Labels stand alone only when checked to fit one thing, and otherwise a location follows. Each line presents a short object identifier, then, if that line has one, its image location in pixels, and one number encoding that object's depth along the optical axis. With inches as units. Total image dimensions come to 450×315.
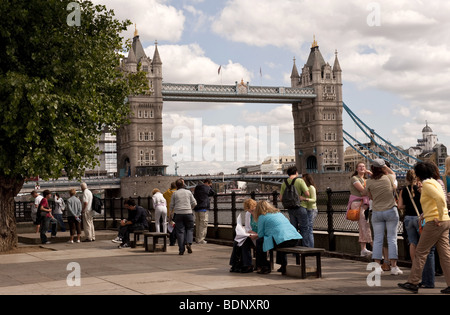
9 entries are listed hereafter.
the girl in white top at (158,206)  653.3
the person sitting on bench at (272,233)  368.2
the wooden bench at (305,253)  343.6
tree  518.6
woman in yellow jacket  290.7
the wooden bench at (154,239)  537.3
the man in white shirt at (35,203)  791.1
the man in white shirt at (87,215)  672.4
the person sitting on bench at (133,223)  598.9
